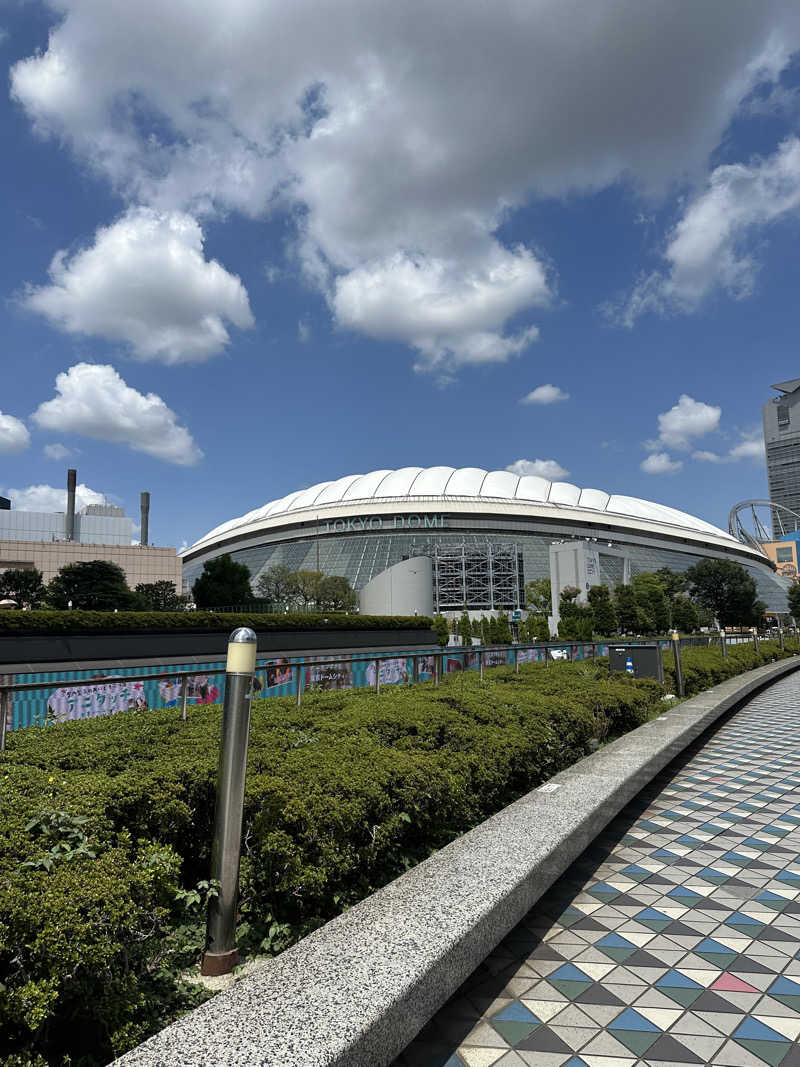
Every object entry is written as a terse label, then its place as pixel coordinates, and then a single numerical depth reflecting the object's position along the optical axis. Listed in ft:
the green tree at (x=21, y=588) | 173.47
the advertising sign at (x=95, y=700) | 20.99
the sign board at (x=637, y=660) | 39.52
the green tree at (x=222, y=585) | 124.47
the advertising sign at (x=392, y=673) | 31.22
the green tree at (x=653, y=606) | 141.88
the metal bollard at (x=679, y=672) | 40.08
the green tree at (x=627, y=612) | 138.51
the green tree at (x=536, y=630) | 123.95
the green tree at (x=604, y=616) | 123.75
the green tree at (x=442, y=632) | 109.91
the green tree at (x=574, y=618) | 114.52
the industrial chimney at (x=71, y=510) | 254.06
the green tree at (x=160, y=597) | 177.40
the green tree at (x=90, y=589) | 155.74
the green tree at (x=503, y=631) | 122.93
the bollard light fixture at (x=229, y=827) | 8.89
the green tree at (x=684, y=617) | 153.99
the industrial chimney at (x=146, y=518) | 269.85
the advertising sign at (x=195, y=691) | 22.61
